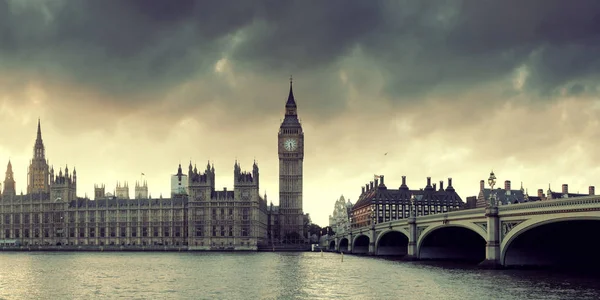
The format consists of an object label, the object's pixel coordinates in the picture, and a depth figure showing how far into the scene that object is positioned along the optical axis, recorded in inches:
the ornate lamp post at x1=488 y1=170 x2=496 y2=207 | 3102.9
